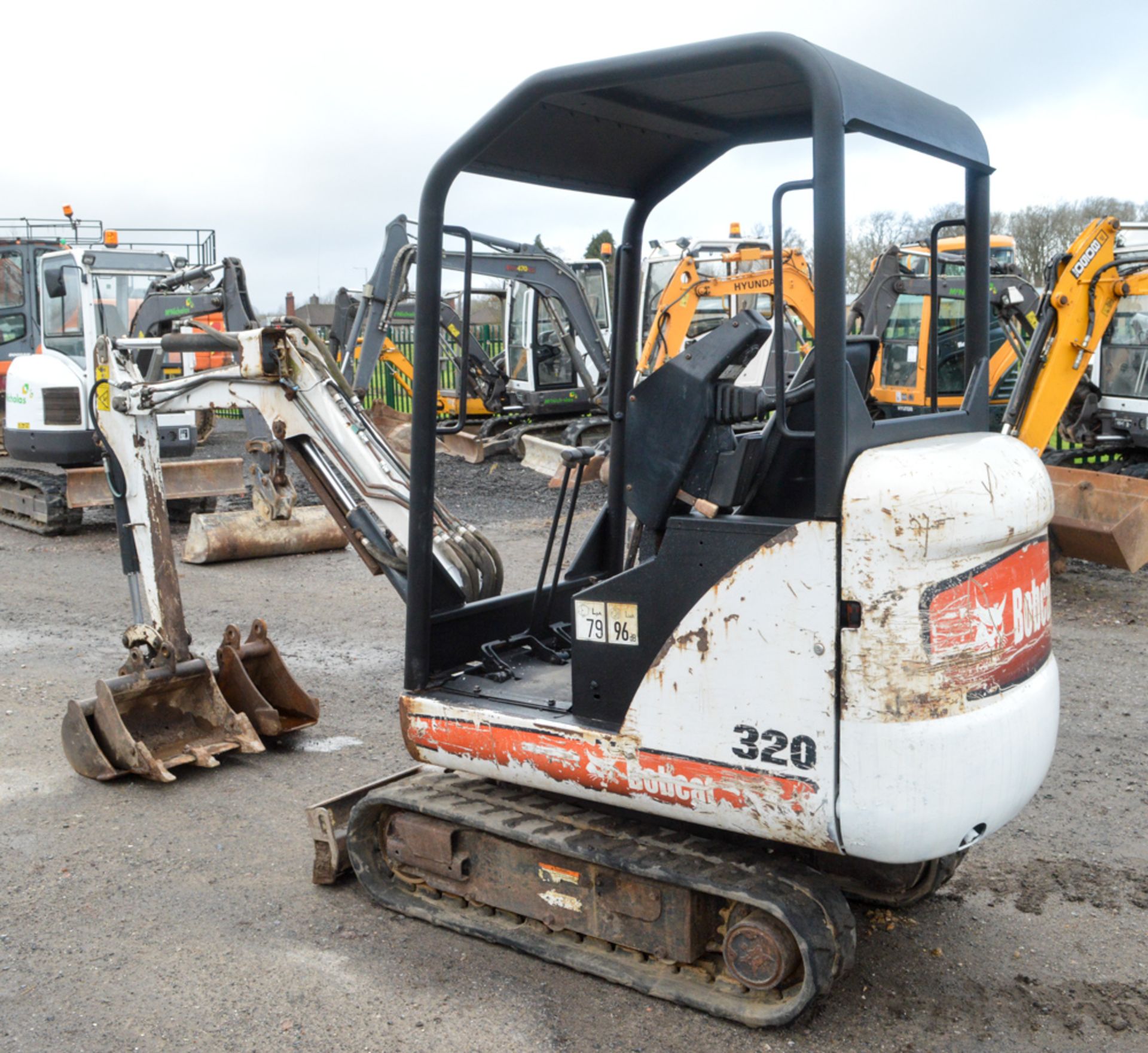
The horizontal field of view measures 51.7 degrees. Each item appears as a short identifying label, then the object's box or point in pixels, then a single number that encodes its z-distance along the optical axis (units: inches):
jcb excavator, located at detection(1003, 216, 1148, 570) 323.3
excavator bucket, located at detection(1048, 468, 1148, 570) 318.0
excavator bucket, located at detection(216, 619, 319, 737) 223.1
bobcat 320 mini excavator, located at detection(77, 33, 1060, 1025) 111.1
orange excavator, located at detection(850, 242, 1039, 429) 425.7
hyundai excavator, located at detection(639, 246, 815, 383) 456.8
